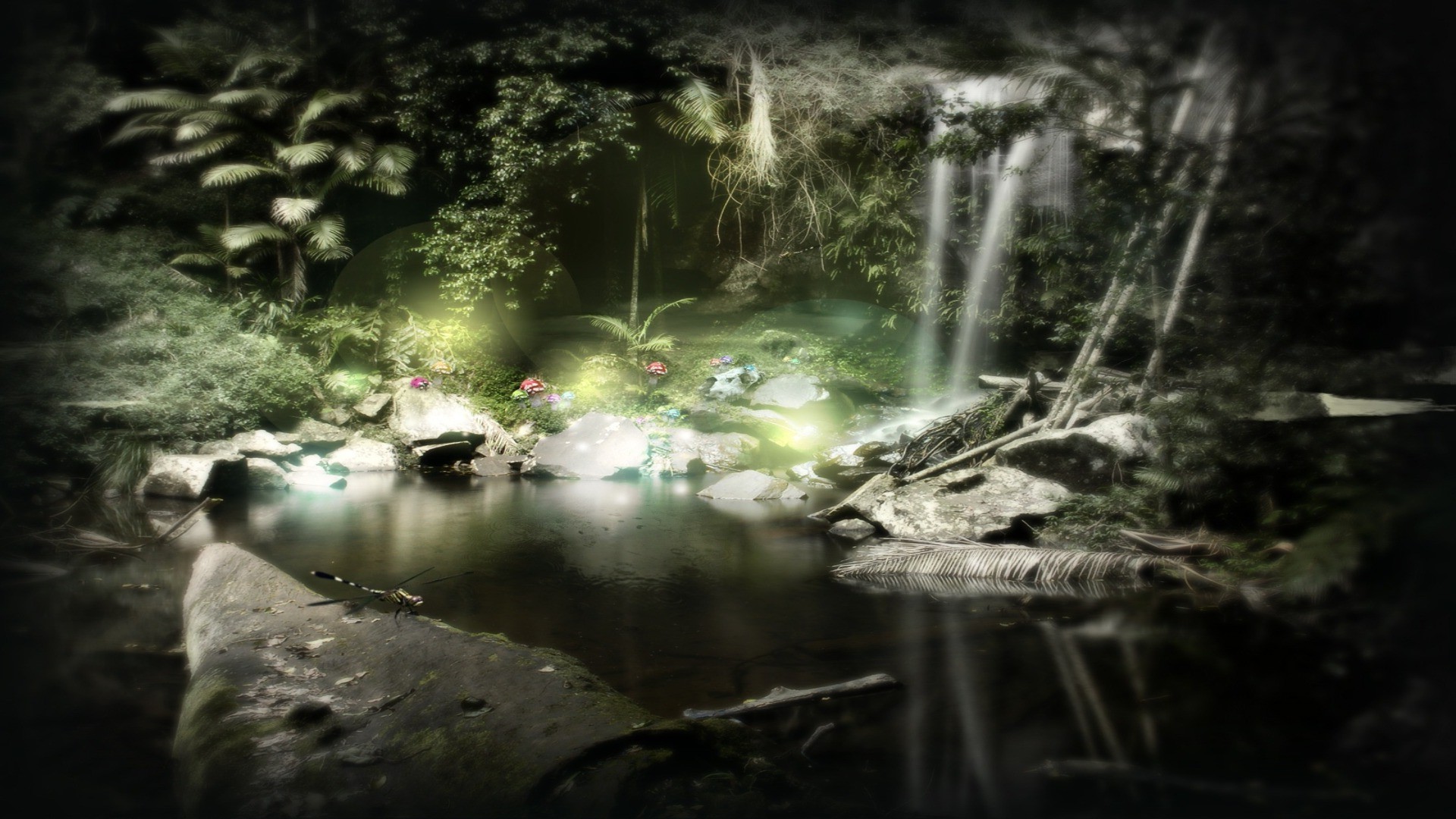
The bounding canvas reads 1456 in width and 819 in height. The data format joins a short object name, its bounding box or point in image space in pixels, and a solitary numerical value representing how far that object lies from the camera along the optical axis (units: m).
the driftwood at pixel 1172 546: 2.38
